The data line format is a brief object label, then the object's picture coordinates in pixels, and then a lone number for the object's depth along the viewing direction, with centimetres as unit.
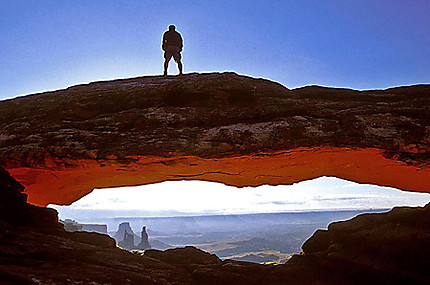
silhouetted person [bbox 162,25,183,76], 1495
